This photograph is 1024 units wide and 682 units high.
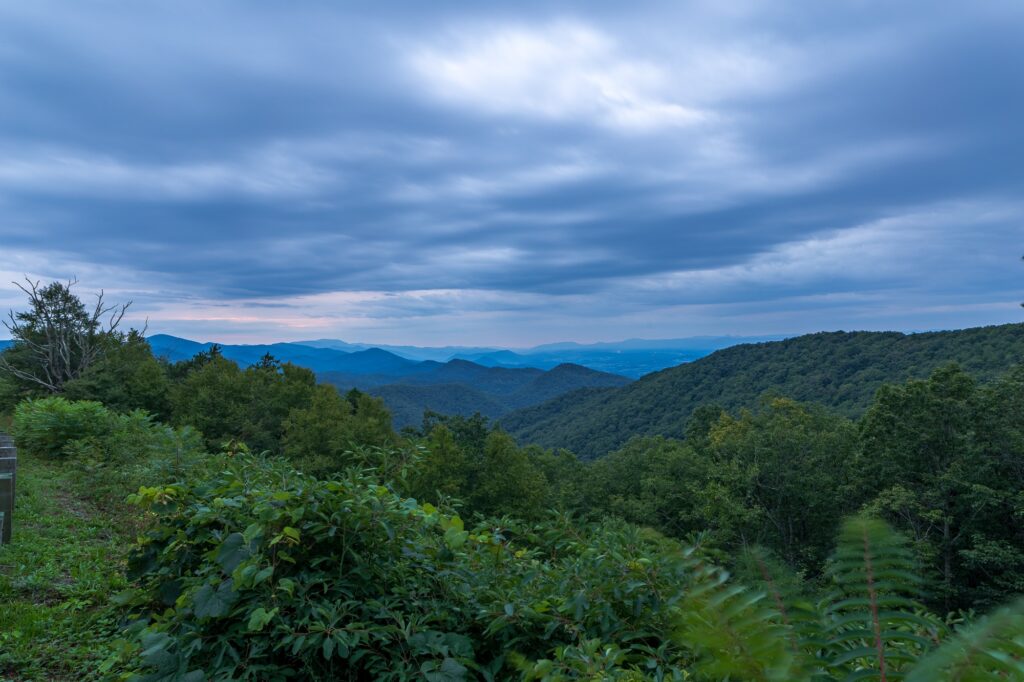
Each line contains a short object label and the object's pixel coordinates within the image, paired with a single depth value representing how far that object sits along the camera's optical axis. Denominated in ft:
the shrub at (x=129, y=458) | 14.34
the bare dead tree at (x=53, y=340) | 71.77
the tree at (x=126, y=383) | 60.54
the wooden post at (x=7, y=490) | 16.60
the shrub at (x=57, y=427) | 31.71
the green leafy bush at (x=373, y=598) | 7.13
